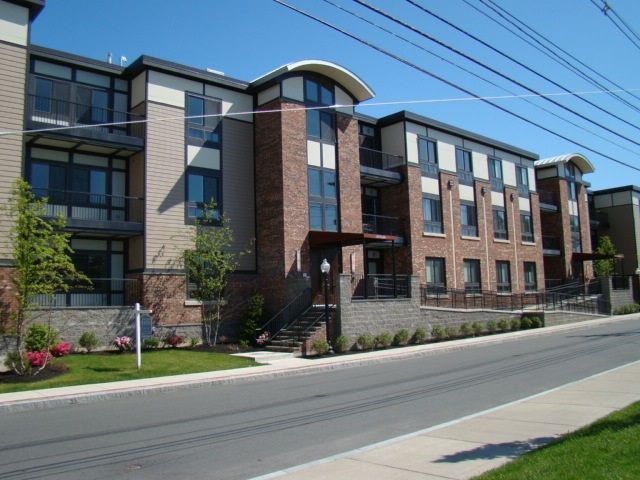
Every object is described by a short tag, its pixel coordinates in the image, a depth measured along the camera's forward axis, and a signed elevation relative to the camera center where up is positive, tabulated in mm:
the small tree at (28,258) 16859 +1584
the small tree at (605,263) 48156 +2752
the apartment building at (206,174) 22859 +5850
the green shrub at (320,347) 22156 -1534
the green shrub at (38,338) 18578 -779
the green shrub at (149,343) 22156 -1234
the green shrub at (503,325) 31594 -1318
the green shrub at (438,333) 27797 -1439
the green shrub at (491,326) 30859 -1329
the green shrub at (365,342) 23984 -1514
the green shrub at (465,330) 29047 -1402
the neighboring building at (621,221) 52219 +6749
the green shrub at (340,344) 23047 -1508
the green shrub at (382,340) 24578 -1497
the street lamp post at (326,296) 22203 +335
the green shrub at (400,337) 25500 -1451
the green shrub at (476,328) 29578 -1348
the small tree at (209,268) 24125 +1625
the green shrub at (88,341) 20955 -1014
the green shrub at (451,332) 28288 -1429
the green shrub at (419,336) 26719 -1493
